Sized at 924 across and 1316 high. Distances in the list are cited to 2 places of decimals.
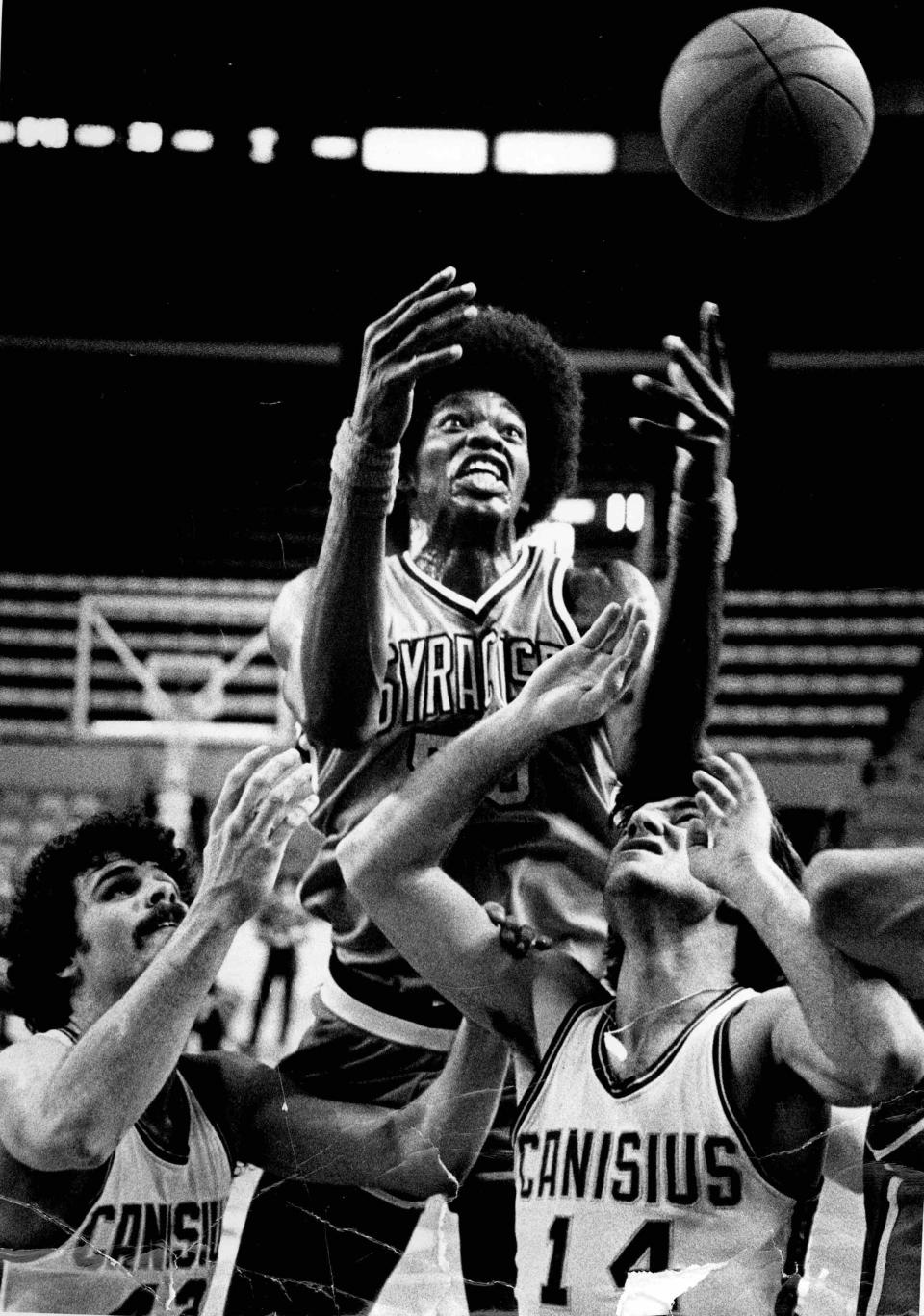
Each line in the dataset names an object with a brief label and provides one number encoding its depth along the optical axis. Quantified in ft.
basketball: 10.87
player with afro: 10.99
